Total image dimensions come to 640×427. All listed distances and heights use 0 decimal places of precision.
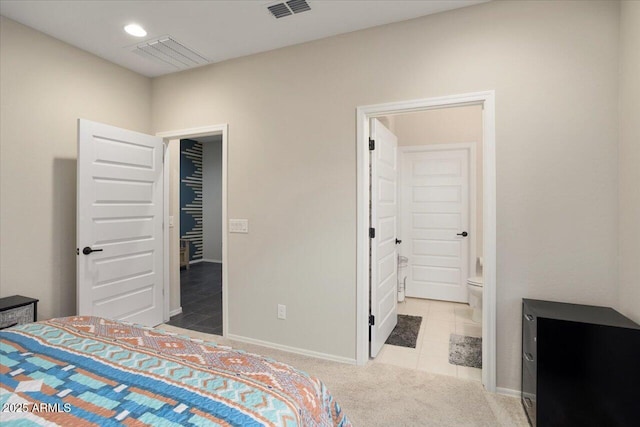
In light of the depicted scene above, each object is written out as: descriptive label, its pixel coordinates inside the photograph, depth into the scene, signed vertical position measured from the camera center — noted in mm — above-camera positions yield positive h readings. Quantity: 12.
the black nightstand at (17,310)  2237 -728
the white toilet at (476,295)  3520 -934
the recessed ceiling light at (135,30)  2578 +1491
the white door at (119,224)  2764 -127
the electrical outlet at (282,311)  2928 -918
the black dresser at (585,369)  1648 -843
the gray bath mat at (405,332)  3092 -1254
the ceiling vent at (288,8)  2281 +1489
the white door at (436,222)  4328 -140
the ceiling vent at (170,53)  2832 +1491
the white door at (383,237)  2730 -230
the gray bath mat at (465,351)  2672 -1249
